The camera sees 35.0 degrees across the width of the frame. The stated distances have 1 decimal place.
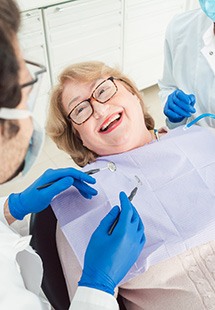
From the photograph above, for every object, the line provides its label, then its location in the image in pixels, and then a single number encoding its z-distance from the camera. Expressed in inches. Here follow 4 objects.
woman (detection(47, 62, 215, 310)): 40.9
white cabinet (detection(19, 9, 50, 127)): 86.3
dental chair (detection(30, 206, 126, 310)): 43.4
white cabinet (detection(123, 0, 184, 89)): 106.7
